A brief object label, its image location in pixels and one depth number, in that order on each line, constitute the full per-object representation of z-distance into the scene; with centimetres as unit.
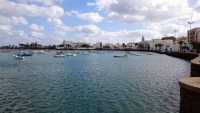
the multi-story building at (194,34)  8198
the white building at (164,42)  12914
